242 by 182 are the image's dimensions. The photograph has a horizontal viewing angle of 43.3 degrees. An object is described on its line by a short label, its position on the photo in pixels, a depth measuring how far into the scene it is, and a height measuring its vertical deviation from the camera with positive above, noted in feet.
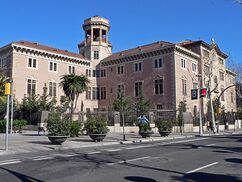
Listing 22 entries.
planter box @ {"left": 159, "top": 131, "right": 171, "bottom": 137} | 89.04 -5.00
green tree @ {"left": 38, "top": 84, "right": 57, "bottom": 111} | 125.02 +5.21
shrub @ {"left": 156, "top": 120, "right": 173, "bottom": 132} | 89.35 -2.96
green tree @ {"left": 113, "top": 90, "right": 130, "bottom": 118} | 124.70 +5.27
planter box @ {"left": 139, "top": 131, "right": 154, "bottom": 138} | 81.13 -4.79
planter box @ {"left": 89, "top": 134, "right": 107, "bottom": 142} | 66.19 -4.49
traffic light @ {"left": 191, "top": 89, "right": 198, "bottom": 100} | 107.65 +7.64
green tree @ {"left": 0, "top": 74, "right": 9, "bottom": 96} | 92.54 +10.37
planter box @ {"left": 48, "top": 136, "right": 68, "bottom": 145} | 57.72 -4.26
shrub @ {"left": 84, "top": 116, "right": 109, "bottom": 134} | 66.85 -2.14
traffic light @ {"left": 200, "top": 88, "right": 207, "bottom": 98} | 105.42 +8.19
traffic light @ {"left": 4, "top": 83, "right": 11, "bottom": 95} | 46.60 +4.25
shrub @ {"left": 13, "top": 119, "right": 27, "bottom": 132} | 98.32 -2.64
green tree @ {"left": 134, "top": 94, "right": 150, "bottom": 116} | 125.36 +3.76
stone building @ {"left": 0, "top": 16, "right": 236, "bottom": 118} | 149.18 +25.72
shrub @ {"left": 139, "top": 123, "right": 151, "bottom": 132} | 81.82 -2.96
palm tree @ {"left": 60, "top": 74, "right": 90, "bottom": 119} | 113.29 +12.05
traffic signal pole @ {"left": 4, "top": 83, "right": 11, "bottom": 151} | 46.60 +4.25
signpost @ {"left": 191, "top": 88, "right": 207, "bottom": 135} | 105.81 +7.95
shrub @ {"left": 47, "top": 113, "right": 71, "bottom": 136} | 58.98 -2.01
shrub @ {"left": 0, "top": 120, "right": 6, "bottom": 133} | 96.08 -2.85
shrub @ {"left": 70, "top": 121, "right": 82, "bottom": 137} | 79.94 -3.25
